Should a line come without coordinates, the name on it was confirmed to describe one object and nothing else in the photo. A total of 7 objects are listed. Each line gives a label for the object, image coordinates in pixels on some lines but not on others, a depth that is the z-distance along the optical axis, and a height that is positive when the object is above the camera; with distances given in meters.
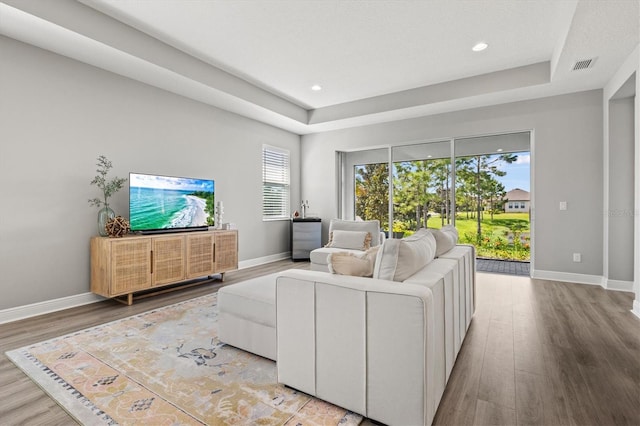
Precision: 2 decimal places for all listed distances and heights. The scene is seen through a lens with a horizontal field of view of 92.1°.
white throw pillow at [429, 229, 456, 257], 2.50 -0.24
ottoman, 2.11 -0.75
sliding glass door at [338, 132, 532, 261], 4.88 +0.40
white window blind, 5.98 +0.60
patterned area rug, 1.58 -1.03
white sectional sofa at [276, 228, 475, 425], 1.38 -0.63
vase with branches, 3.46 +0.28
